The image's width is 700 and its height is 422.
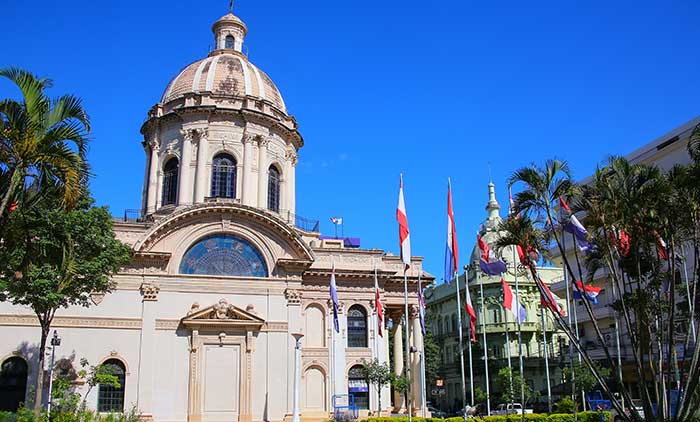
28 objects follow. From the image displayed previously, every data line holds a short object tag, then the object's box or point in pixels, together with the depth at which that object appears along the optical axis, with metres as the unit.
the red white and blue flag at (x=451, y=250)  28.97
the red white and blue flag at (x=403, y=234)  28.73
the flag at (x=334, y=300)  37.31
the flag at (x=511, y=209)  24.22
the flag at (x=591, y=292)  30.88
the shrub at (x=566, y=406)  38.07
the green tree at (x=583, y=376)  40.78
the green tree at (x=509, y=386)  39.25
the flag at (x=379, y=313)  37.82
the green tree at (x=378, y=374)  39.41
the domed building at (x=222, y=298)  36.81
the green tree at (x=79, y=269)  28.92
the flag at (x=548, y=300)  25.31
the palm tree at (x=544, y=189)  23.41
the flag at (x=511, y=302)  34.50
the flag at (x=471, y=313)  35.42
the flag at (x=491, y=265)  29.47
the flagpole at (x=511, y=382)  38.59
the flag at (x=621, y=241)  23.30
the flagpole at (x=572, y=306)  30.68
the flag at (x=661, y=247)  23.22
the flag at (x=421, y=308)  35.30
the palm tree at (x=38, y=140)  13.84
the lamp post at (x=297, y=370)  35.63
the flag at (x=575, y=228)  24.45
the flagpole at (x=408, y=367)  34.71
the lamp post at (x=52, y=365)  30.77
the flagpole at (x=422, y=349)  34.88
